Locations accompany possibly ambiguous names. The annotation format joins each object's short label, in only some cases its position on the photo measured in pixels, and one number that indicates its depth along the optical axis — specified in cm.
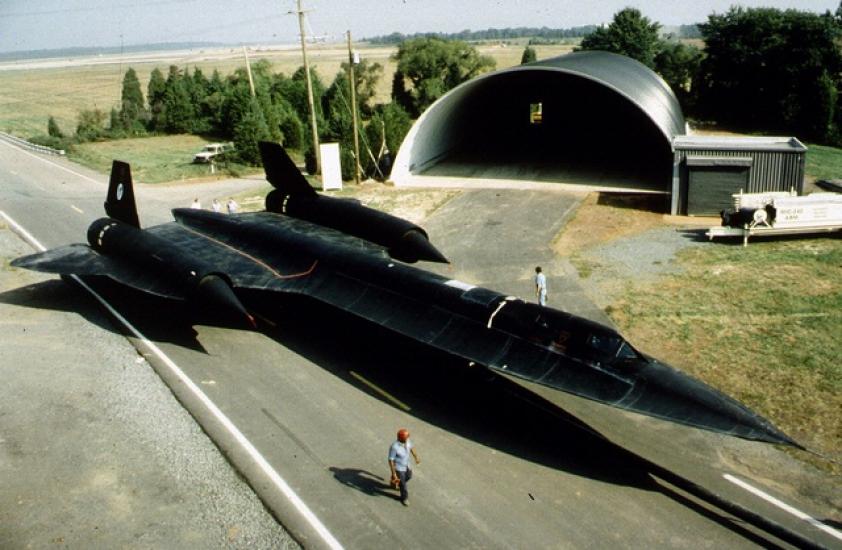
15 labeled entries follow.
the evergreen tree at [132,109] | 7331
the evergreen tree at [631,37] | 7994
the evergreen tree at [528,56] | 8808
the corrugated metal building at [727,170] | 2977
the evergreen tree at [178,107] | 7131
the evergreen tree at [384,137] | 4491
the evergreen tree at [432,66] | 7776
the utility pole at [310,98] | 3919
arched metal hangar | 3834
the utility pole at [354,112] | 3856
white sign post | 3981
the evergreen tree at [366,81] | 7800
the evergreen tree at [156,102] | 7350
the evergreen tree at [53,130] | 6800
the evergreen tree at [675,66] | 7906
